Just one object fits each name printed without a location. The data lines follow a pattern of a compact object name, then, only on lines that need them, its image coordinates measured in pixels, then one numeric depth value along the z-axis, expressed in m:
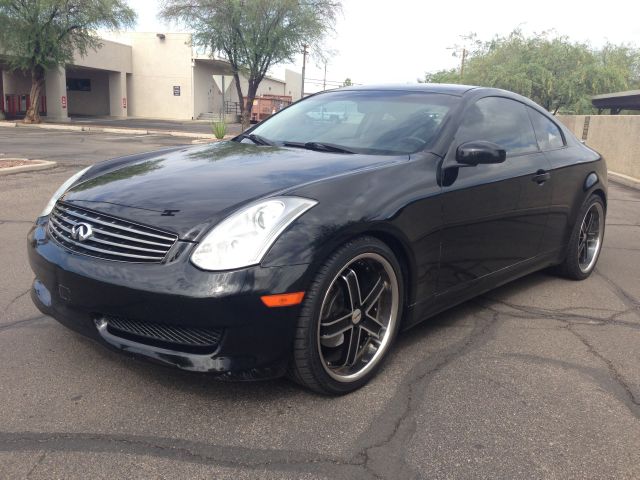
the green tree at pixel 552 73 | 37.03
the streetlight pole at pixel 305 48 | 30.97
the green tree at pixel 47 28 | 27.36
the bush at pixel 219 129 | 19.03
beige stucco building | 43.44
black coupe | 2.58
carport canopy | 24.83
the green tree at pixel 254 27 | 28.53
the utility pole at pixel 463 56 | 54.66
